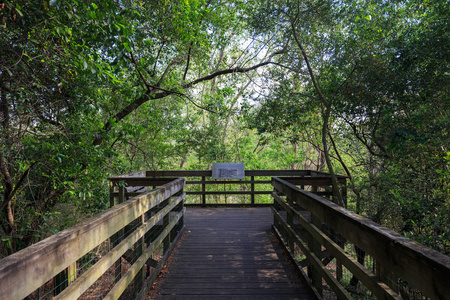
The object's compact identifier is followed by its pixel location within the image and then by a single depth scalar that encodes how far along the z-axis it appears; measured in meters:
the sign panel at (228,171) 7.85
